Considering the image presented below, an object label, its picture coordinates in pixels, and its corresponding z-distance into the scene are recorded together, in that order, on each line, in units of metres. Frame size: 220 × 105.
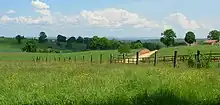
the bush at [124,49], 102.04
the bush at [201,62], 28.41
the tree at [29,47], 171.81
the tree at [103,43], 190.50
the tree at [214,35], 189.60
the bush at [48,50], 166.48
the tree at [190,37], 173.88
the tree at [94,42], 192.00
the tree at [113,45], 196.38
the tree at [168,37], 162.15
